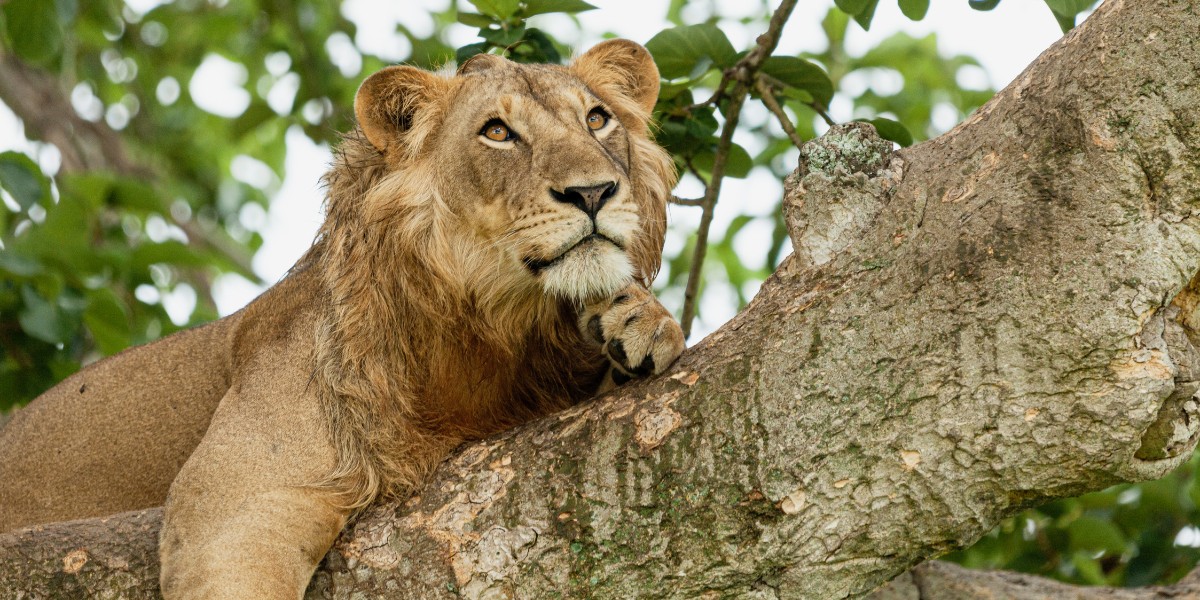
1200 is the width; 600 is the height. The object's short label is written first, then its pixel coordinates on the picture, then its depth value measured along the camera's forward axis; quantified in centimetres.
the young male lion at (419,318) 754
